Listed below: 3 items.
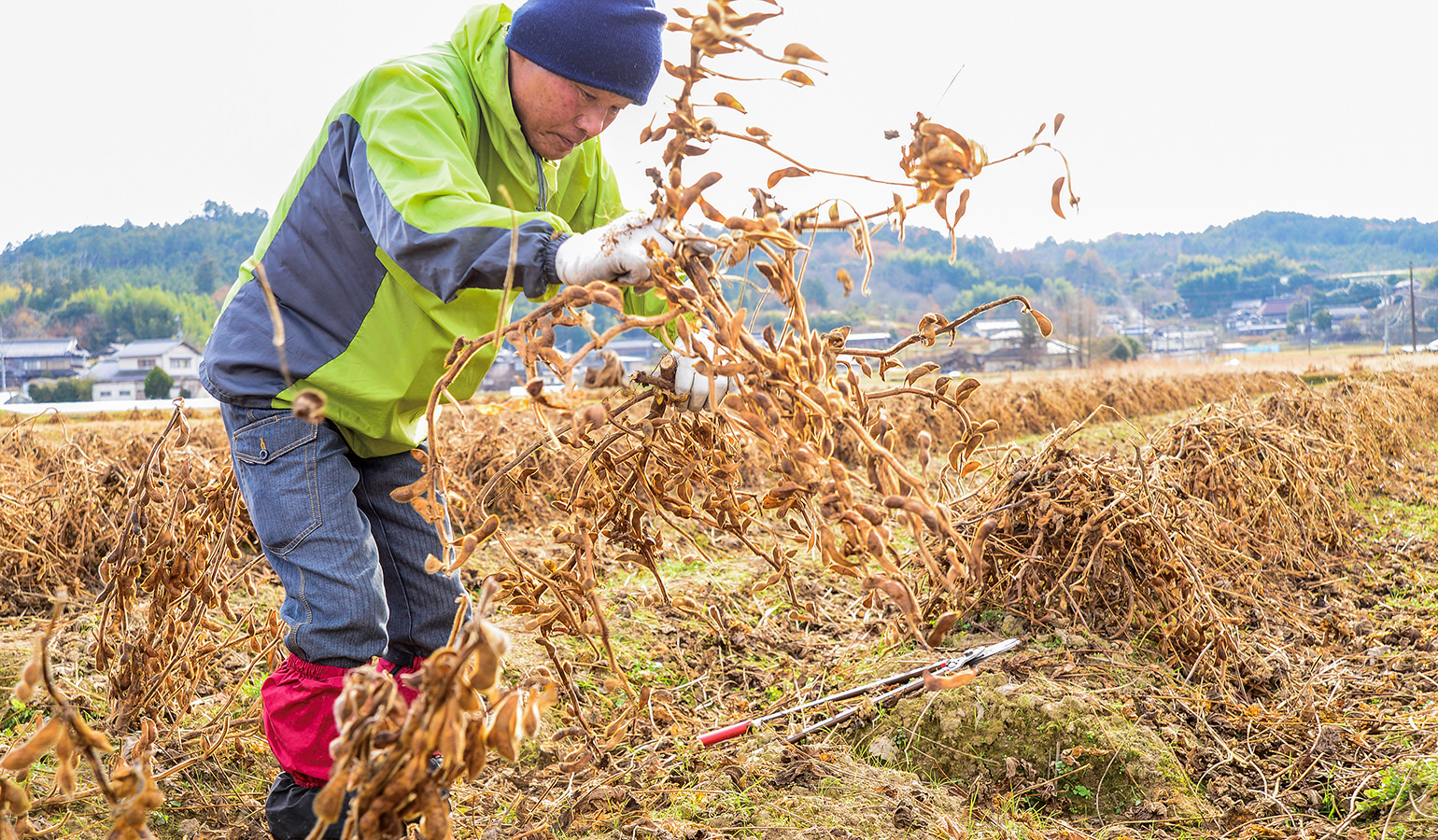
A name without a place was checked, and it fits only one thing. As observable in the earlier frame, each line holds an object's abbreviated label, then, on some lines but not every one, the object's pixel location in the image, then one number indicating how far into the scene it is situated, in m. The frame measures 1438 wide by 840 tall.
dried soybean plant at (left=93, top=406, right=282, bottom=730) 2.12
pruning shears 2.55
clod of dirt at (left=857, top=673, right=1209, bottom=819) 2.28
